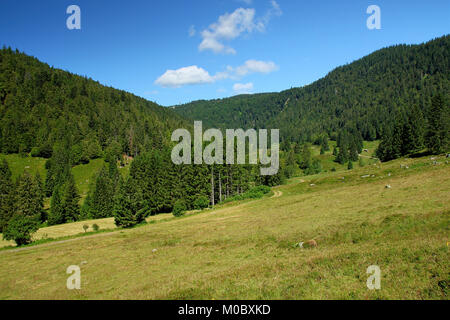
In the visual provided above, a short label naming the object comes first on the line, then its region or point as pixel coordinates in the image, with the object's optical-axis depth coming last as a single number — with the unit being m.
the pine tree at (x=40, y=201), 96.62
